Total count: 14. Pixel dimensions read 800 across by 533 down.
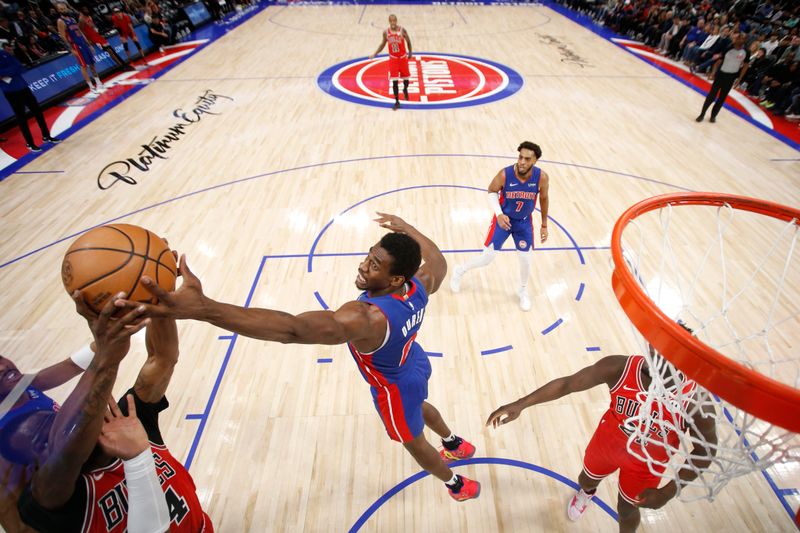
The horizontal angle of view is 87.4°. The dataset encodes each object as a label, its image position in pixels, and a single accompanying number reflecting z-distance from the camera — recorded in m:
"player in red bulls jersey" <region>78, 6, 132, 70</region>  10.34
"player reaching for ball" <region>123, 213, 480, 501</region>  1.52
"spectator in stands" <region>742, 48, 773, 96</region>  10.20
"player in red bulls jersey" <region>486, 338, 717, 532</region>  2.14
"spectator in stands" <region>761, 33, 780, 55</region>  10.67
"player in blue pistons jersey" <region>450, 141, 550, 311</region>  4.06
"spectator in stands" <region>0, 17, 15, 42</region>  8.90
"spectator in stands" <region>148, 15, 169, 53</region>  13.29
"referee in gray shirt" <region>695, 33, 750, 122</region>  7.74
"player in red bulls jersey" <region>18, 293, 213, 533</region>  1.37
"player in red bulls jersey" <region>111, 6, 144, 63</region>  11.55
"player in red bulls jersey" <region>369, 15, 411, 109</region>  8.51
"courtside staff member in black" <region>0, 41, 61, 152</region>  6.81
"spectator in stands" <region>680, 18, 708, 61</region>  12.34
